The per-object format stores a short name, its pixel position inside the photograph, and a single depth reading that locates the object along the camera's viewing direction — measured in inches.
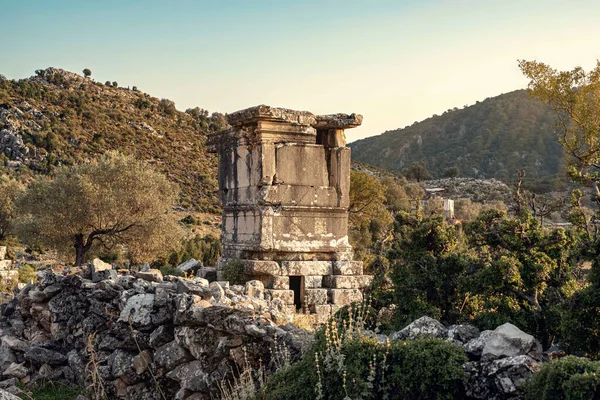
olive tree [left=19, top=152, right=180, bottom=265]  824.9
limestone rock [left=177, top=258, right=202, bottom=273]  510.0
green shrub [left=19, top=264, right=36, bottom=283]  692.8
